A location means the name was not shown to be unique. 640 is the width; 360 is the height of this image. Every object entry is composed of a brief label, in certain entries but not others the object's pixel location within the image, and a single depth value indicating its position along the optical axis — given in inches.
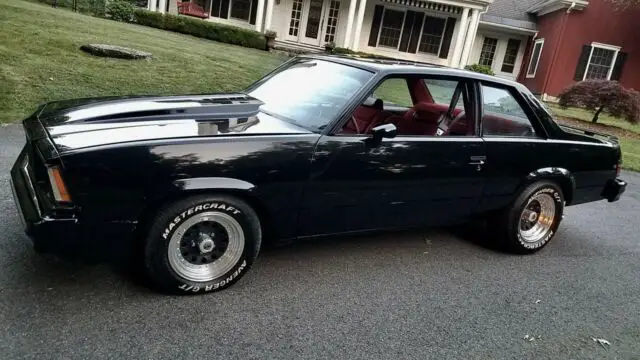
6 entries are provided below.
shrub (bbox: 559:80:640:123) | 563.8
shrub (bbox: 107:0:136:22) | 759.5
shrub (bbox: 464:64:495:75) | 791.1
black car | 106.4
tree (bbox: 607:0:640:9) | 733.3
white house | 925.2
